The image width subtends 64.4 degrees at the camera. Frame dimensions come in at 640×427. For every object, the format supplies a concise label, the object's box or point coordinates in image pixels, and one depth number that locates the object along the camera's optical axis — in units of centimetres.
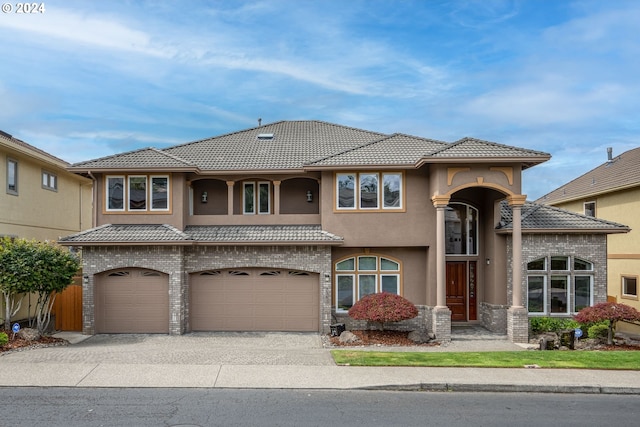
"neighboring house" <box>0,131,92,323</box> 1722
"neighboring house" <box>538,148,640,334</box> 2156
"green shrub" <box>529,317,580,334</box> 1627
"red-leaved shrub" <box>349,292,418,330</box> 1498
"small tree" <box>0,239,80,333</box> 1388
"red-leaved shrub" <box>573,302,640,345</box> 1445
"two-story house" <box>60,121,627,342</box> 1597
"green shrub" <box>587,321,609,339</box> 1546
